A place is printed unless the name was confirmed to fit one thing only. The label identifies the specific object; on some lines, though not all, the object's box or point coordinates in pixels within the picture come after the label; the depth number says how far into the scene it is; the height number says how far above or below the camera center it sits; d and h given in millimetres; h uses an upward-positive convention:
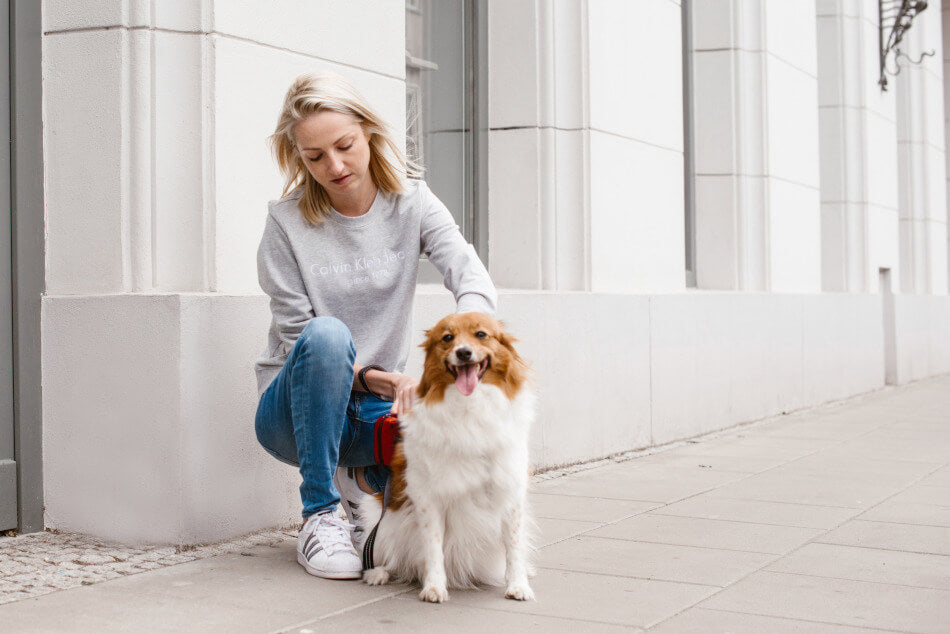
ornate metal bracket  13070 +3441
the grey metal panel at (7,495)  4617 -602
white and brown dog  3523 -412
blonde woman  3965 +180
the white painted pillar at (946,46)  20250 +4835
